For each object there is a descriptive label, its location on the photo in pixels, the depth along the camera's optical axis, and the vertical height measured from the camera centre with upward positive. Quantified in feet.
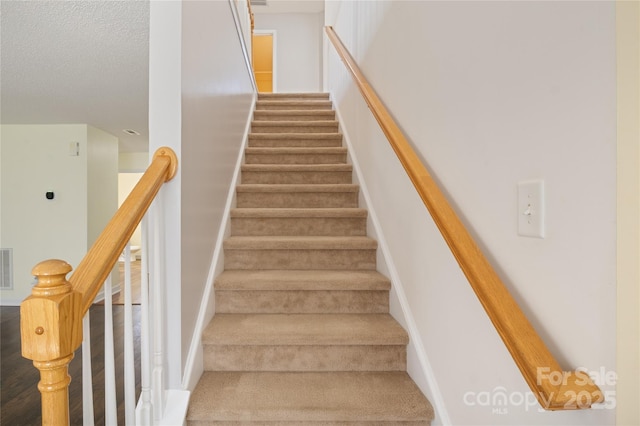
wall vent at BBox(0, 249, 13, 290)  13.94 -2.36
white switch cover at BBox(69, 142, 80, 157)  13.97 +2.53
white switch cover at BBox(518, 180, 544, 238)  2.39 +0.00
